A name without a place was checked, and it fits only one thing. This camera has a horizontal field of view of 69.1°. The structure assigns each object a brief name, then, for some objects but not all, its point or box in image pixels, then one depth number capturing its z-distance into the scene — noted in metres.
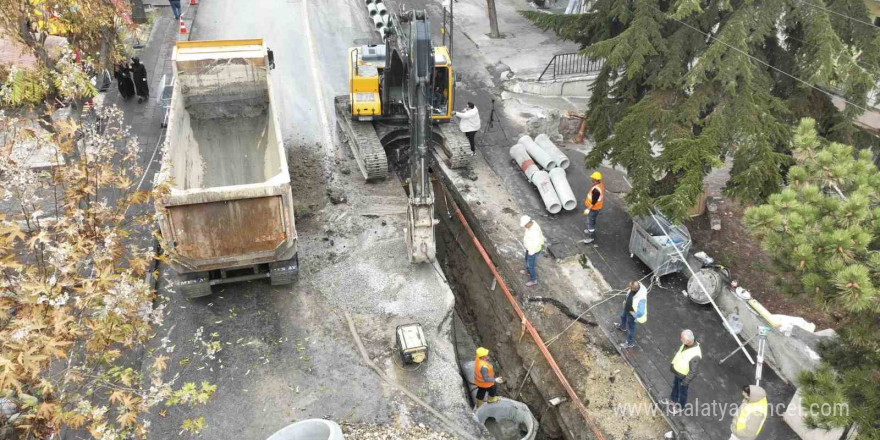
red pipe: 10.35
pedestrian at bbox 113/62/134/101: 18.08
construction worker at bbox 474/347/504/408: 10.54
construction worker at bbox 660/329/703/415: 9.41
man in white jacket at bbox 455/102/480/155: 16.28
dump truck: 10.23
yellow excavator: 12.13
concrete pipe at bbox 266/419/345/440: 8.12
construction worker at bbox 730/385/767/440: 8.52
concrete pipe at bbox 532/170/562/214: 14.73
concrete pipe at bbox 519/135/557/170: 15.72
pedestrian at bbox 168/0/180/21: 23.08
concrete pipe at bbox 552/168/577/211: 14.77
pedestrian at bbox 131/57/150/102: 18.19
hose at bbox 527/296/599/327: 12.04
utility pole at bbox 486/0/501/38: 23.62
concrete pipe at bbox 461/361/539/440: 10.87
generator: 10.31
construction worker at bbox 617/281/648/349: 10.66
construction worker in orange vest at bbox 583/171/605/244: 13.16
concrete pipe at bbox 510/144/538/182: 15.66
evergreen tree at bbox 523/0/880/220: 10.95
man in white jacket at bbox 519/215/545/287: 12.05
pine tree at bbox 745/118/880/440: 5.95
